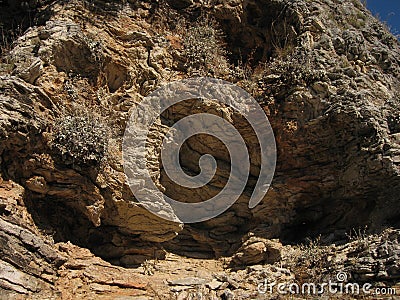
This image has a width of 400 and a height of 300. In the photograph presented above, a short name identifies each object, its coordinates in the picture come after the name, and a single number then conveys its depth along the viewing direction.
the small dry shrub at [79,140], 6.32
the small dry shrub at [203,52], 8.51
